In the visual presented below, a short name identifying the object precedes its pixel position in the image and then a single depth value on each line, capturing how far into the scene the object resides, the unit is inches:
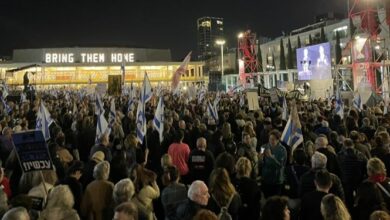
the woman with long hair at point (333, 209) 162.1
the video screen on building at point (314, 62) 1187.3
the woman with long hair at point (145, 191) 198.5
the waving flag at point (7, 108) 643.7
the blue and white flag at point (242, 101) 813.5
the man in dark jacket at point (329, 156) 284.7
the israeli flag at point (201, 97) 958.4
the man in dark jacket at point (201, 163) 293.3
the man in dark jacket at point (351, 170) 269.1
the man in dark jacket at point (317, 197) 194.5
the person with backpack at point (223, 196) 202.1
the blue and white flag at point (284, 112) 520.7
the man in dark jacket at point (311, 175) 227.0
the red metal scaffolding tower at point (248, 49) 2549.2
